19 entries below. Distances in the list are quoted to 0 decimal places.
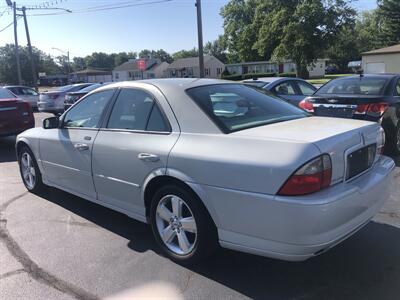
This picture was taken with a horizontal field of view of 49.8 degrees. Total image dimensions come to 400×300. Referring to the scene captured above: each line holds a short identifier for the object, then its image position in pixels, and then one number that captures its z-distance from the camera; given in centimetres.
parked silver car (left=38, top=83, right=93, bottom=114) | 1952
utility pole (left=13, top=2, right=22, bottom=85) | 3444
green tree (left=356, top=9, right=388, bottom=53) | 8132
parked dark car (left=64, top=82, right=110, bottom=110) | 1727
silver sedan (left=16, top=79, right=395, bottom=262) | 299
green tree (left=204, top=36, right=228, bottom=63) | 11285
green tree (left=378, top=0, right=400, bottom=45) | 5778
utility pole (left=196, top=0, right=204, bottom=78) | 1900
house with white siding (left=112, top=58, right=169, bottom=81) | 9155
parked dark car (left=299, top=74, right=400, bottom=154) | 707
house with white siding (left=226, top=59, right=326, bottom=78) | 7931
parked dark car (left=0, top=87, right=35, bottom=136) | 1016
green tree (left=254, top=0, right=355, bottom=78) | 4809
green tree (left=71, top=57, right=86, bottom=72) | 15105
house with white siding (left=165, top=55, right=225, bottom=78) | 8469
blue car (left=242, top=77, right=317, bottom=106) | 990
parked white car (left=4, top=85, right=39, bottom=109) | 2255
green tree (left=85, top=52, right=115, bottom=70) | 15232
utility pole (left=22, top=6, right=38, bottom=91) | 3431
